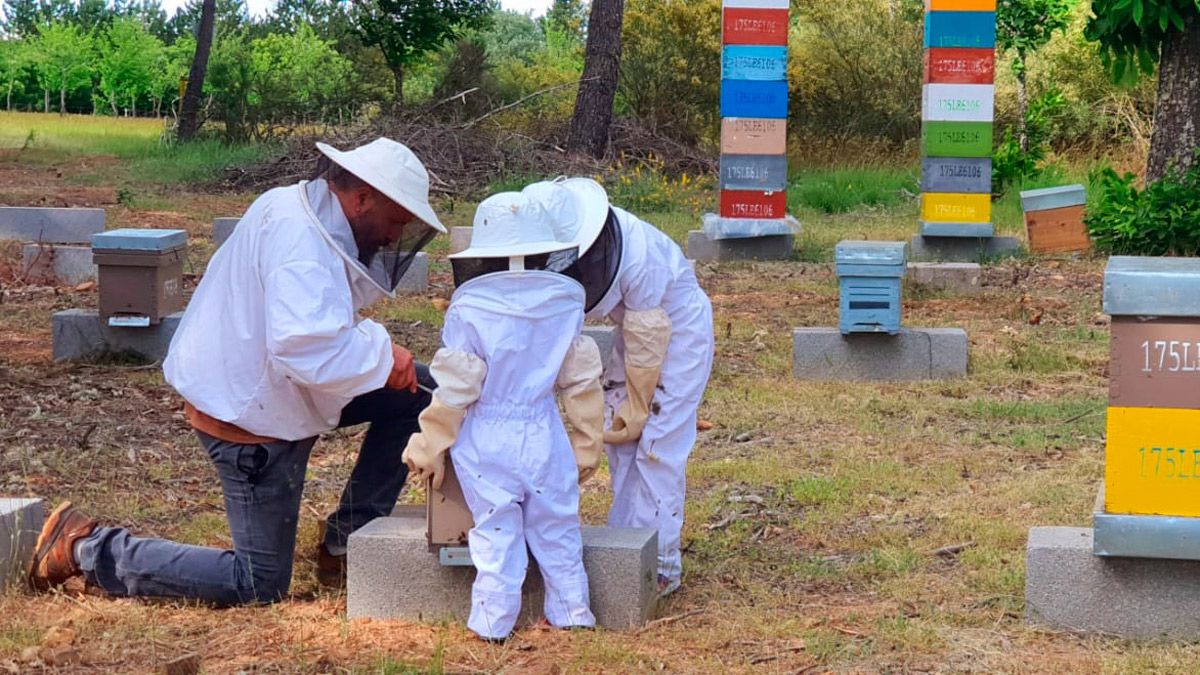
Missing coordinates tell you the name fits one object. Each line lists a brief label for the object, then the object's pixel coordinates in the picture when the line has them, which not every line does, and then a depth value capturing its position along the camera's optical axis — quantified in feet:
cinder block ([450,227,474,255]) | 38.70
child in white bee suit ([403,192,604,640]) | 12.71
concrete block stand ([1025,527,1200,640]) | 13.30
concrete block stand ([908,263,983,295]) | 34.99
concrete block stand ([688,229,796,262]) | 42.57
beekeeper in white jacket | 13.19
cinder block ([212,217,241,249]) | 40.68
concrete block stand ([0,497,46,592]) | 14.21
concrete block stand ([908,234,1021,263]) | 41.73
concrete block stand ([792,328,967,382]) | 26.22
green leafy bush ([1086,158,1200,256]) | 38.47
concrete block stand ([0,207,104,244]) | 38.99
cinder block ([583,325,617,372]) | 26.21
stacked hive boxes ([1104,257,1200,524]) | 12.71
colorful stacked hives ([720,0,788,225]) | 40.04
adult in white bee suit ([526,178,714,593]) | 14.06
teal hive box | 25.55
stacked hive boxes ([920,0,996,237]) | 40.86
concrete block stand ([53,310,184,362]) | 26.55
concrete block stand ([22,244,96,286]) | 35.94
